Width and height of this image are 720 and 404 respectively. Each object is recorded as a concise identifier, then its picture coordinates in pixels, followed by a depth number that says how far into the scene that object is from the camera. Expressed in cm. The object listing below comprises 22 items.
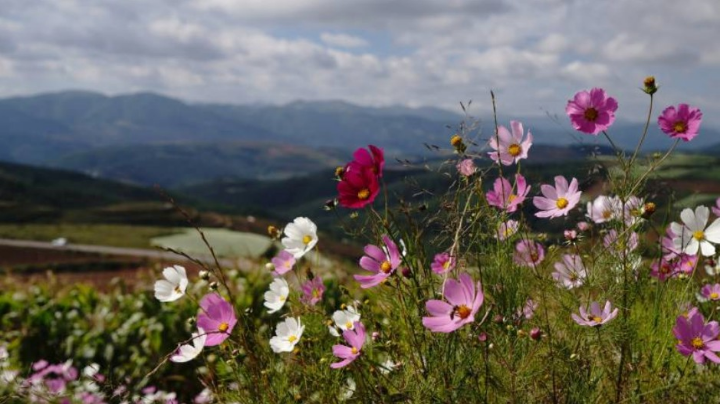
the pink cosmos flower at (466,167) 180
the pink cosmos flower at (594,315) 168
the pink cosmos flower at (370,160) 161
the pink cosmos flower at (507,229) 182
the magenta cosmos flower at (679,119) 200
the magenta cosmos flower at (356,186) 159
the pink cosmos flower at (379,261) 169
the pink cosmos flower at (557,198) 200
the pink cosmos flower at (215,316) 197
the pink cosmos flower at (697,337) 165
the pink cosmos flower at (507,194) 187
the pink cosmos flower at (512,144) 206
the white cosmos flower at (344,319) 206
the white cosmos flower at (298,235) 211
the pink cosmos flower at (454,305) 141
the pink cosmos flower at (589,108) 204
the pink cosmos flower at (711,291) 200
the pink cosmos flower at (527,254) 208
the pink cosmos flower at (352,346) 166
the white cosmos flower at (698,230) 191
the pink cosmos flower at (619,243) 198
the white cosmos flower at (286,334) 201
